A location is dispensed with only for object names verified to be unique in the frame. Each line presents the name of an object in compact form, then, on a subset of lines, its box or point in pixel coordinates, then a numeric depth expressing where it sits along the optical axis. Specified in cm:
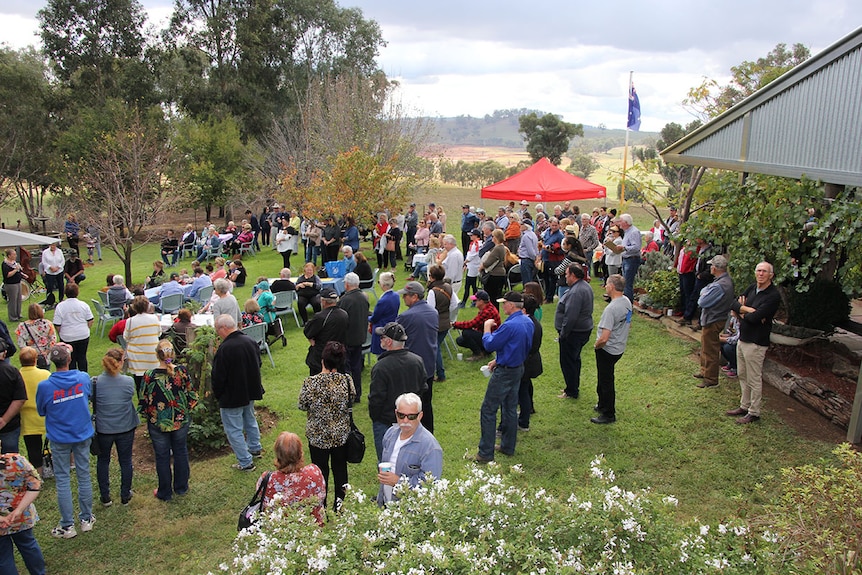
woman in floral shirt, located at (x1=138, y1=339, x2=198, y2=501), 570
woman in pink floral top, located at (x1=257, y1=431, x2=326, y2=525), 418
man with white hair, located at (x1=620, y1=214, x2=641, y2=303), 1094
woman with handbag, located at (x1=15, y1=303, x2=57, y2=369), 737
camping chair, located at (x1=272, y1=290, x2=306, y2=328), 1092
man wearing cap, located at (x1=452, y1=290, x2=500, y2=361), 815
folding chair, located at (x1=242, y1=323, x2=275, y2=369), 899
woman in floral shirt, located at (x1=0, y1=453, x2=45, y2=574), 439
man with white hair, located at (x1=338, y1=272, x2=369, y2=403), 776
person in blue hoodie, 541
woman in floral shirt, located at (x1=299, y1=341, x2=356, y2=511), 514
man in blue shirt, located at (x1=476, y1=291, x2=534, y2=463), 607
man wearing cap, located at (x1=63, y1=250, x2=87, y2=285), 1373
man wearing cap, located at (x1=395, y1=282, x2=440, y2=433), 662
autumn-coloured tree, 1662
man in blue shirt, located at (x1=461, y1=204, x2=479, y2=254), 1600
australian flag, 1698
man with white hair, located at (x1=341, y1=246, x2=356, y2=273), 1227
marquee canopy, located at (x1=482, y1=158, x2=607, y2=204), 1603
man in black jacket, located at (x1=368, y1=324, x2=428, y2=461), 531
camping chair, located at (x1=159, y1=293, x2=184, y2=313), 1077
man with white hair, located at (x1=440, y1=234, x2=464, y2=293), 1095
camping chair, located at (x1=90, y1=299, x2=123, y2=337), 1122
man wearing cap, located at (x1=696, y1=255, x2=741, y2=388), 749
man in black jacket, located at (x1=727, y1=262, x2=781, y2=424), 677
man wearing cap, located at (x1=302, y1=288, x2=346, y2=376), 696
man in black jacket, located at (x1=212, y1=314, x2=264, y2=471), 610
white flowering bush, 294
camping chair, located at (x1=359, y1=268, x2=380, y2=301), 1180
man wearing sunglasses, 422
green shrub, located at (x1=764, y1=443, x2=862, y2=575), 329
